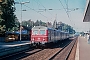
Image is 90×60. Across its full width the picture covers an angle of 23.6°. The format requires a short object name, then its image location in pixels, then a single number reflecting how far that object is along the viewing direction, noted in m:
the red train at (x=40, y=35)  27.45
